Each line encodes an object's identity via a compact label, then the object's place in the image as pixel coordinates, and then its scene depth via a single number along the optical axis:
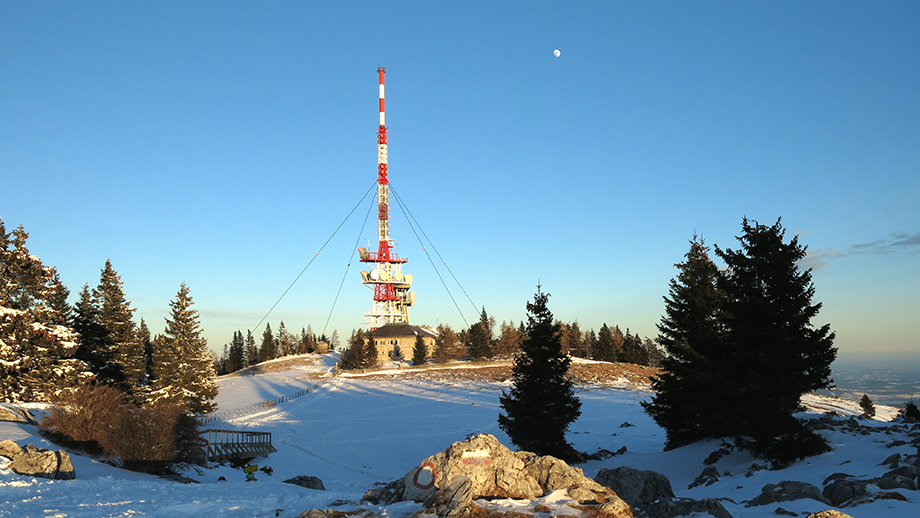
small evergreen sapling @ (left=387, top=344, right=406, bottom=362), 84.38
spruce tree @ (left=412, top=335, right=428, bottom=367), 74.81
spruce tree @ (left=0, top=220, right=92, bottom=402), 23.88
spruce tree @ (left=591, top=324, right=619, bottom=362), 83.94
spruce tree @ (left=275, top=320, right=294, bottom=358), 119.72
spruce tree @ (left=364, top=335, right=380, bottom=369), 73.82
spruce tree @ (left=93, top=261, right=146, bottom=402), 34.72
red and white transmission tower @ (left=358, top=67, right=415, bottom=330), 82.94
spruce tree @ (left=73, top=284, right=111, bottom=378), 34.81
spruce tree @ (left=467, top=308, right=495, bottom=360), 76.81
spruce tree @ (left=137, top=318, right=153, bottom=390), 37.14
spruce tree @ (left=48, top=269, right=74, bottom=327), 27.39
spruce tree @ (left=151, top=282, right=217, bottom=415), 34.41
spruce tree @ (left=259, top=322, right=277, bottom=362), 108.25
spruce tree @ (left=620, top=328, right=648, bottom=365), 84.88
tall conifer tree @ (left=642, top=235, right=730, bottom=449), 18.77
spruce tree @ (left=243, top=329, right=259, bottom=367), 118.95
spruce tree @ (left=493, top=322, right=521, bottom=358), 81.06
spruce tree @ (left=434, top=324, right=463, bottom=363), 75.12
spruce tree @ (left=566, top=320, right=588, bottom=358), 89.74
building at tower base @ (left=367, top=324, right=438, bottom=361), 84.38
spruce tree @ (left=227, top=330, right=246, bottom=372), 101.18
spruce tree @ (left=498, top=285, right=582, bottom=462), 20.36
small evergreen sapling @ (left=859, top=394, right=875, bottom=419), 37.34
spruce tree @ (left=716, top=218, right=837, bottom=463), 14.80
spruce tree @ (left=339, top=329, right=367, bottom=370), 71.12
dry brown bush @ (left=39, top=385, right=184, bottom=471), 16.28
